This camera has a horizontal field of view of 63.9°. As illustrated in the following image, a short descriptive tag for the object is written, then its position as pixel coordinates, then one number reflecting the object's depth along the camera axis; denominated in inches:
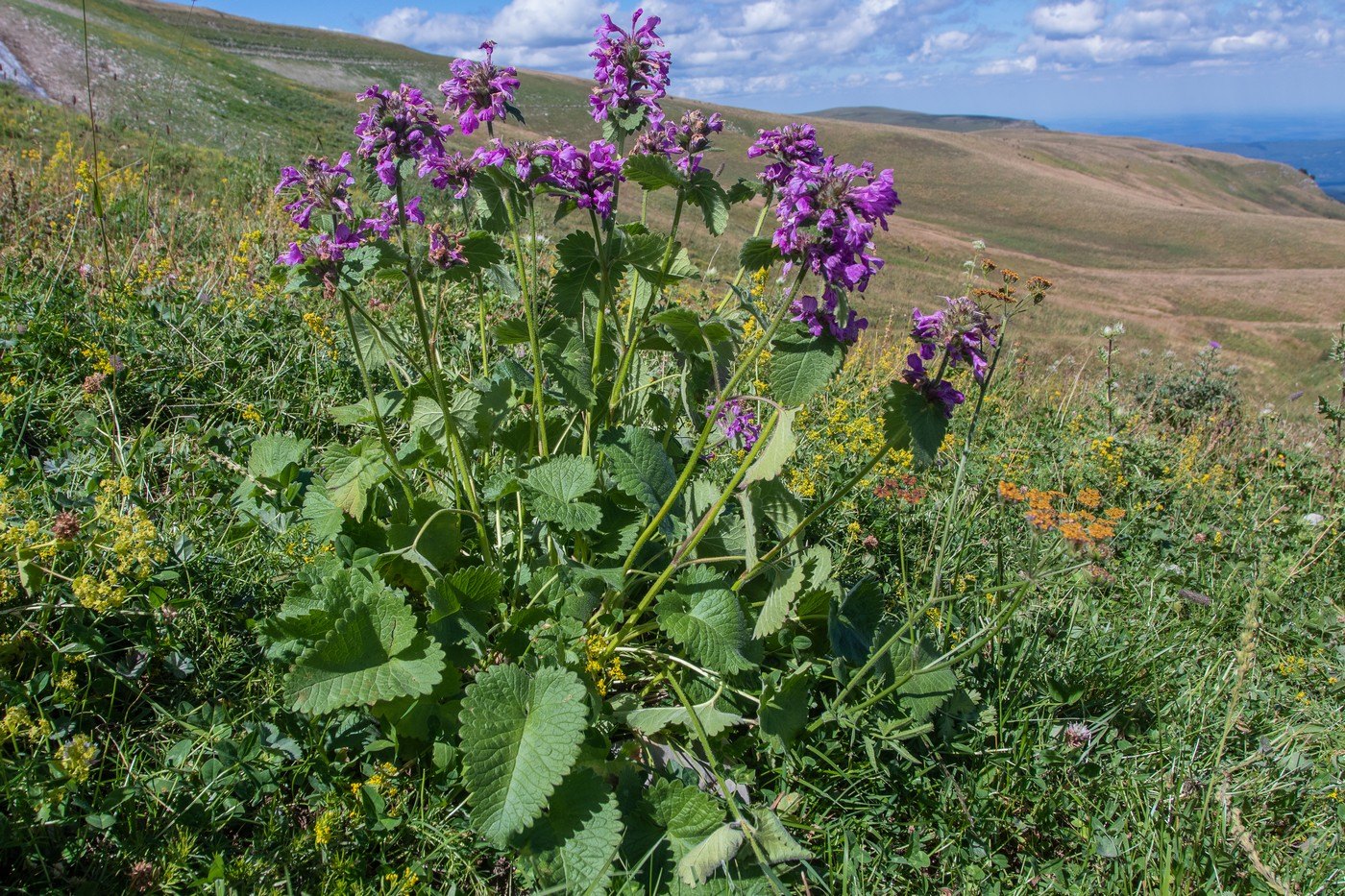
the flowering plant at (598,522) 25.4
